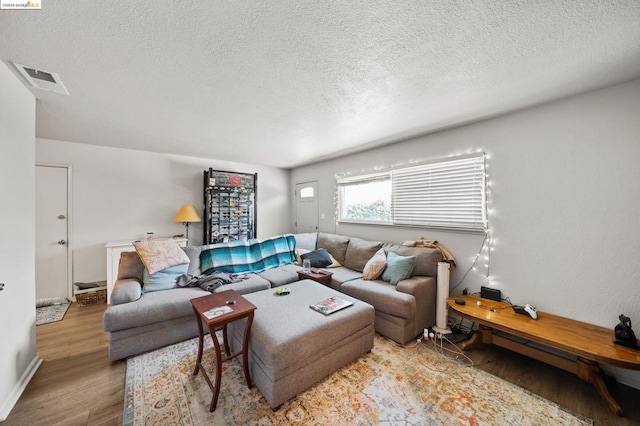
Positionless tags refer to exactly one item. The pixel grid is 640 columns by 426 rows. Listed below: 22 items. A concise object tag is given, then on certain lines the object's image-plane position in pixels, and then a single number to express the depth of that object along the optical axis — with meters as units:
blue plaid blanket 3.25
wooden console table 1.57
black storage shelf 4.38
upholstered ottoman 1.60
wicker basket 3.34
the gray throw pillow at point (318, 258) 3.65
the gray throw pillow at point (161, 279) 2.56
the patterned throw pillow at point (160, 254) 2.64
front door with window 5.02
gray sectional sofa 2.12
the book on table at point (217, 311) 1.64
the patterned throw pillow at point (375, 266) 3.01
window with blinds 2.68
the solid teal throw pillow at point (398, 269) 2.78
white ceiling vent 1.68
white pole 2.47
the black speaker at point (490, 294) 2.45
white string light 2.56
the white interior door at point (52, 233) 3.32
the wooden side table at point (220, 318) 1.59
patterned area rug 1.52
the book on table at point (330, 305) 2.02
